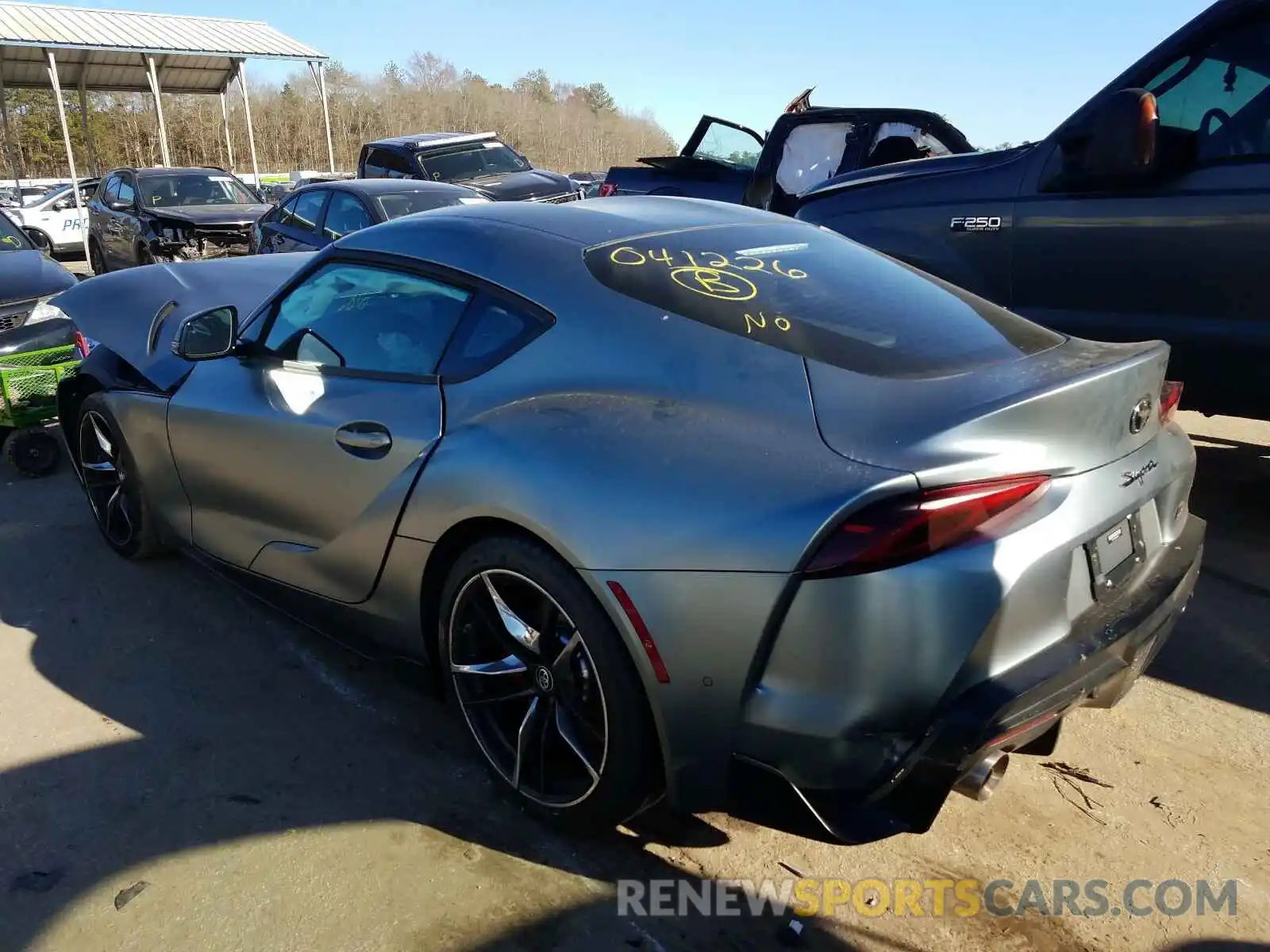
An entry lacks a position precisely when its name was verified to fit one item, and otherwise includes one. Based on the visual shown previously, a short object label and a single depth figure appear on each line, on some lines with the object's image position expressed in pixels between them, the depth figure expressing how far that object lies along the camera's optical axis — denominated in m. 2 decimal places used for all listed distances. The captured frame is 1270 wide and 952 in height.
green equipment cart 5.42
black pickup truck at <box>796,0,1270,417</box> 3.91
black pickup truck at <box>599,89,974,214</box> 7.87
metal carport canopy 22.31
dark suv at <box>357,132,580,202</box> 11.72
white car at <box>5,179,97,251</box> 19.89
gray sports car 1.91
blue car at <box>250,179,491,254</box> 9.00
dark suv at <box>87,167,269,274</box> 12.07
